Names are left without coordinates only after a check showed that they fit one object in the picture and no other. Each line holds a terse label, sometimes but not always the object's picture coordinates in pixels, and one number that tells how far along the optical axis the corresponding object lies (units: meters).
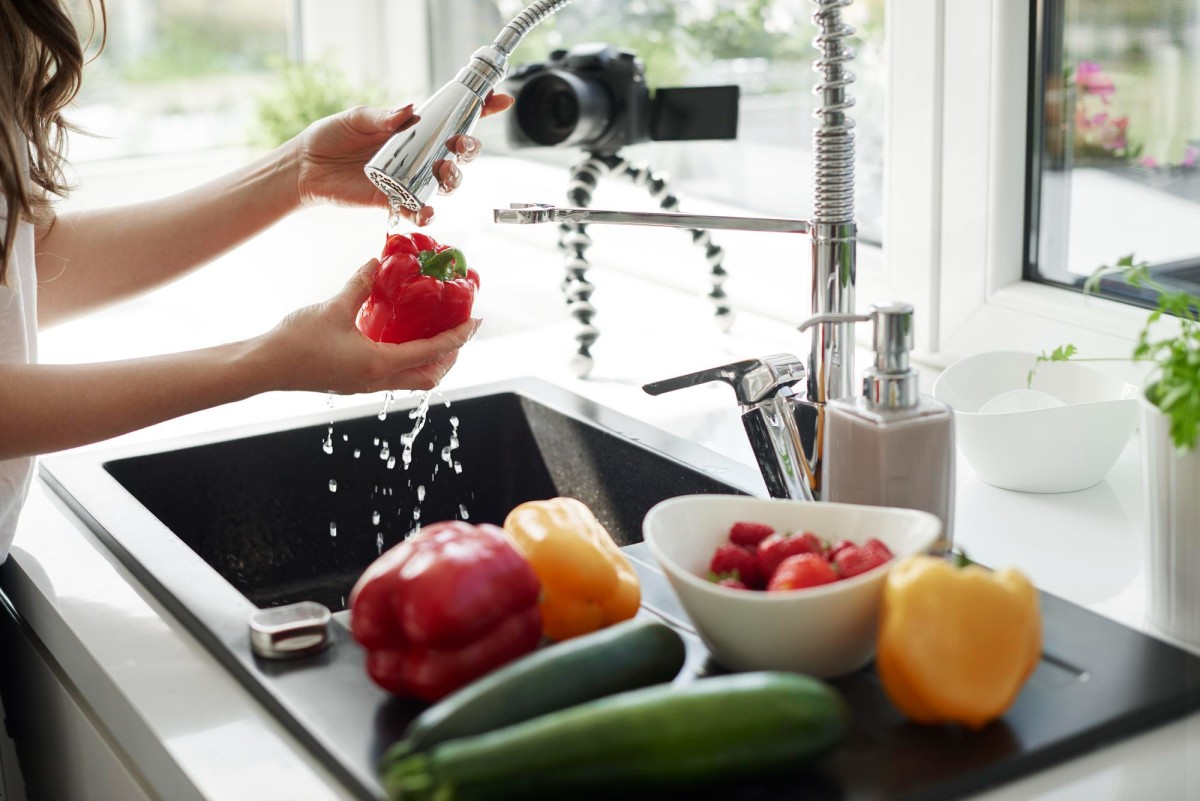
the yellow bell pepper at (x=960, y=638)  0.68
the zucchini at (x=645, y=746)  0.60
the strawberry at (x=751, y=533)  0.82
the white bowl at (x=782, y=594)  0.73
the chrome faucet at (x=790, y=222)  0.98
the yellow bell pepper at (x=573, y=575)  0.82
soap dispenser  0.87
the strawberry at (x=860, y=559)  0.75
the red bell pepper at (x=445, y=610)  0.72
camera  1.55
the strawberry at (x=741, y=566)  0.80
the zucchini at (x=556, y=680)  0.65
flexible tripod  1.61
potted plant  0.78
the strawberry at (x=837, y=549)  0.78
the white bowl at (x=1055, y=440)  1.08
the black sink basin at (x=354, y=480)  1.22
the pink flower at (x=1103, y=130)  1.33
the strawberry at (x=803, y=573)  0.74
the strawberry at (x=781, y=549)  0.79
